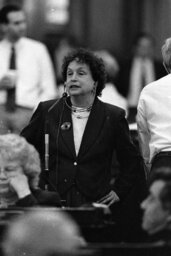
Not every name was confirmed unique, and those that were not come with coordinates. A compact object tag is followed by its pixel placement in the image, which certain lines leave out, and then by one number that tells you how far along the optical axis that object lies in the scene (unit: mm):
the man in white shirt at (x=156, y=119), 11450
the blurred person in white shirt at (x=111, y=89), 16944
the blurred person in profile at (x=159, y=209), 7416
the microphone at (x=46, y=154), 11450
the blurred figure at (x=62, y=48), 21809
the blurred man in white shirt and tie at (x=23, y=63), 16093
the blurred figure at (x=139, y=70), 21791
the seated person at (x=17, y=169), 9721
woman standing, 11418
